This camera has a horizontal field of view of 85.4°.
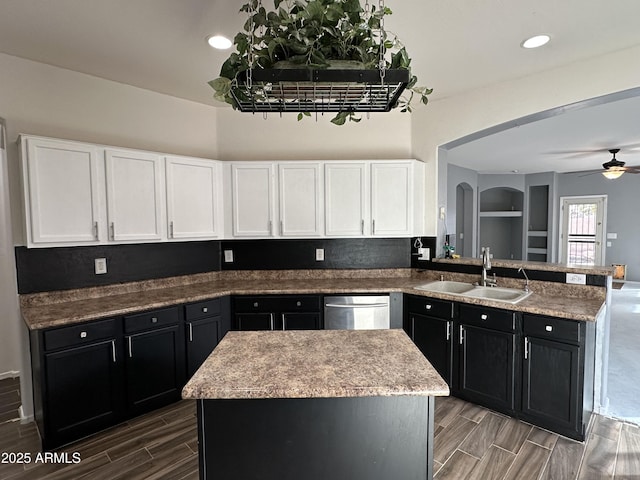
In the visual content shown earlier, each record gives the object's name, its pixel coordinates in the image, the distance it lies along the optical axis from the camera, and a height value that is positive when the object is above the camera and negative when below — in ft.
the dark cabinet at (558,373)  7.77 -3.55
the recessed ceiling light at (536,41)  7.72 +4.10
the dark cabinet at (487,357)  8.75 -3.58
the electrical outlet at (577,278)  9.22 -1.55
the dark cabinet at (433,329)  9.87 -3.15
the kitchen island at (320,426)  4.37 -2.61
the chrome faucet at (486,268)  10.55 -1.42
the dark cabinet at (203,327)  9.78 -2.96
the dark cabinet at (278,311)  10.64 -2.67
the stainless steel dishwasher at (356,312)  10.58 -2.70
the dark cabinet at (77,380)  7.57 -3.52
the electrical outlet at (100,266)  9.81 -1.11
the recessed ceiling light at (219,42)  7.66 +4.16
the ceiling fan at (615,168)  18.92 +2.83
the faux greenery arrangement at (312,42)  4.28 +2.32
